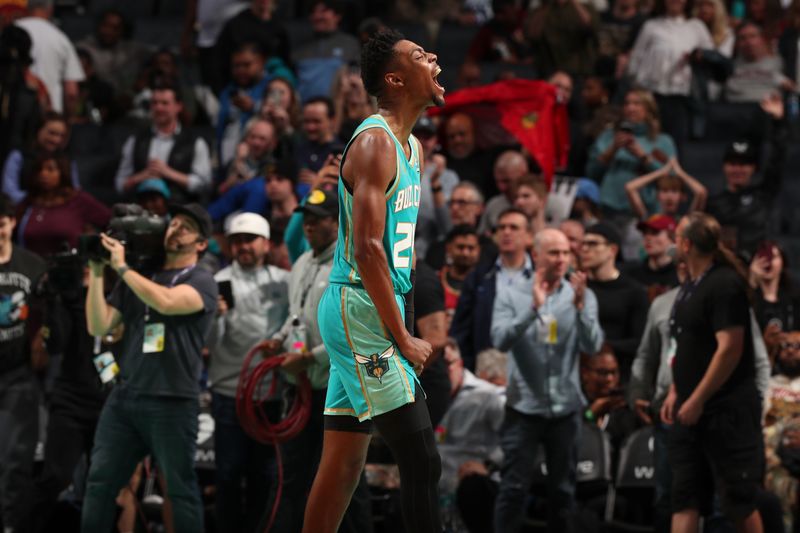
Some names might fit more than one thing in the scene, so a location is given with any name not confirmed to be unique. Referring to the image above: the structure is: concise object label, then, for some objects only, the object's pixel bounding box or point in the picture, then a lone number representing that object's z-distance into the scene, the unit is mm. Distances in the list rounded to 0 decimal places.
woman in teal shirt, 21641
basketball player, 9180
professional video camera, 13016
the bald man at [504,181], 20219
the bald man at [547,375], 14859
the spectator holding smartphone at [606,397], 16500
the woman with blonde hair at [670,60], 23766
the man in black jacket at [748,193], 20625
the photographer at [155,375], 12820
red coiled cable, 13375
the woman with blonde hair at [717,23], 25156
